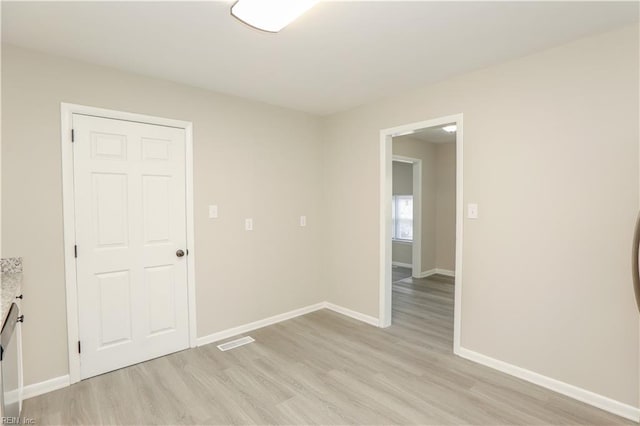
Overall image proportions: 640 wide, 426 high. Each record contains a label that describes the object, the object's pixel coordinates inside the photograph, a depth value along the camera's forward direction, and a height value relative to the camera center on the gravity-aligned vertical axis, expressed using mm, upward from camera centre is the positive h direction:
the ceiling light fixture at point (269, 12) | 1652 +1062
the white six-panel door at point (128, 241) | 2496 -284
